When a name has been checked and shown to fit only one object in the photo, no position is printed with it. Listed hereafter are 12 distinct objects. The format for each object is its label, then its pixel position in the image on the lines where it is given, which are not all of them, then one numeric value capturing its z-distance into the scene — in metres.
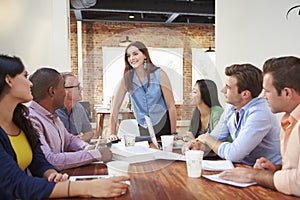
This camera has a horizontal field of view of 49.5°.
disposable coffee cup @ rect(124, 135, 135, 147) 1.87
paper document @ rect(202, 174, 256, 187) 1.23
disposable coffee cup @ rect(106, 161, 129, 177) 1.30
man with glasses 1.58
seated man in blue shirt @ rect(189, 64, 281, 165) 1.68
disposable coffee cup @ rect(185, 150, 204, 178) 1.34
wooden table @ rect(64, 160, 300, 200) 1.12
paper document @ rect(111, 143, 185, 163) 1.65
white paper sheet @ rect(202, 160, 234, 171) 1.48
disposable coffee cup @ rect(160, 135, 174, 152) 1.82
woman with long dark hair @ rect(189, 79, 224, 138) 1.63
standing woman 1.45
